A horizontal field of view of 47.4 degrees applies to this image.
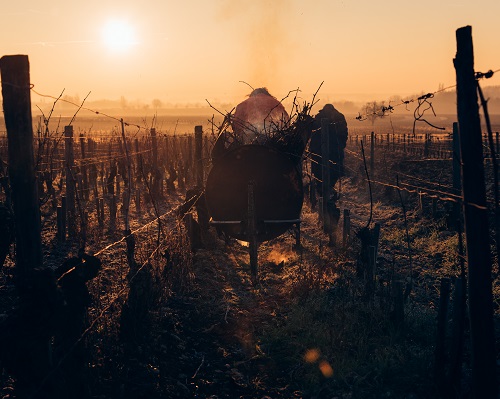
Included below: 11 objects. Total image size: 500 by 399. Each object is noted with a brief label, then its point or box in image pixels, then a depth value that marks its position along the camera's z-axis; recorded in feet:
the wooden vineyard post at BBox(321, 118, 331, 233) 41.32
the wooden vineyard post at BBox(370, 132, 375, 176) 71.96
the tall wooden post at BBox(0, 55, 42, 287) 14.76
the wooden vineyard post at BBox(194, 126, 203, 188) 41.12
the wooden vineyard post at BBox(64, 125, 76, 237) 40.75
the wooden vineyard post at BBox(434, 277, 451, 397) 17.58
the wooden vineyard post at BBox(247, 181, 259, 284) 32.12
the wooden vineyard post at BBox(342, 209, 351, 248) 36.33
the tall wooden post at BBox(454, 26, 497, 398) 14.87
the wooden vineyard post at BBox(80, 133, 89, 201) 59.21
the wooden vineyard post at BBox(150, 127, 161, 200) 59.36
